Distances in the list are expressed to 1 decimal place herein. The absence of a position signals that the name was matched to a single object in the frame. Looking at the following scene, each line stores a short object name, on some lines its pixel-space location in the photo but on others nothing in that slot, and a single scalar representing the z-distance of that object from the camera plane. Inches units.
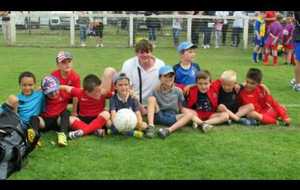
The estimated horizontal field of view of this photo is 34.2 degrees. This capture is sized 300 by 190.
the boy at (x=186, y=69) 267.3
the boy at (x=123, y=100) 228.4
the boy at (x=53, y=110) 222.8
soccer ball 218.7
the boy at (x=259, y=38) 572.7
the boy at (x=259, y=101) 252.1
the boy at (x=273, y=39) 554.6
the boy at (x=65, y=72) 246.4
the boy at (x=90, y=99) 231.5
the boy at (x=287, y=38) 561.0
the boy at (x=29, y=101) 218.4
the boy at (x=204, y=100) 246.8
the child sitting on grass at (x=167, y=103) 240.7
